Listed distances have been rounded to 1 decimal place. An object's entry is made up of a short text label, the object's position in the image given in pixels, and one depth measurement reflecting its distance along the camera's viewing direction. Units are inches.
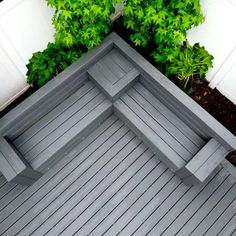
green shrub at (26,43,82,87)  166.4
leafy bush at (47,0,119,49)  130.8
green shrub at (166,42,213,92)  164.6
